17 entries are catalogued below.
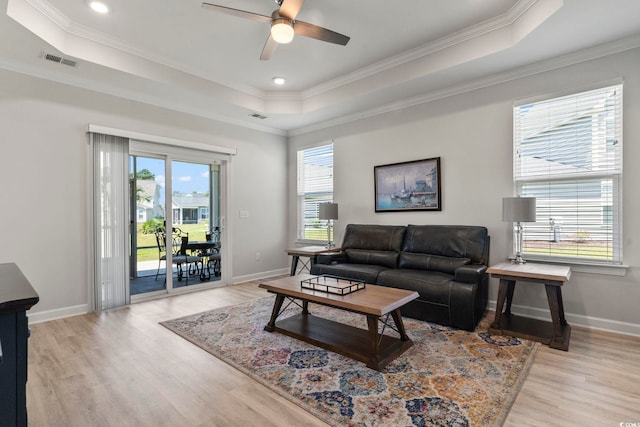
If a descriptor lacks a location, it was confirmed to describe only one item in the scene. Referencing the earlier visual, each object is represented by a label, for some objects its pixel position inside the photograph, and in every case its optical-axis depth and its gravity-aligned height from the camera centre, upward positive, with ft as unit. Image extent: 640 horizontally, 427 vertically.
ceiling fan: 8.18 +5.11
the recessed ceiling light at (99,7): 9.31 +6.13
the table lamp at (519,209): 10.34 +0.02
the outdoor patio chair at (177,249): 15.62 -1.89
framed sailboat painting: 14.15 +1.14
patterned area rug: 6.21 -3.94
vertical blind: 12.62 -0.35
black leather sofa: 10.49 -2.23
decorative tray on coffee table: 9.25 -2.30
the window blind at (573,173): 10.25 +1.25
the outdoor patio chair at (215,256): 17.29 -2.44
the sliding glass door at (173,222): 15.01 -0.54
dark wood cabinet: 3.90 -1.80
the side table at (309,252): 15.20 -2.04
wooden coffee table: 7.93 -3.69
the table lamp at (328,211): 16.33 -0.02
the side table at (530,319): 9.11 -2.98
